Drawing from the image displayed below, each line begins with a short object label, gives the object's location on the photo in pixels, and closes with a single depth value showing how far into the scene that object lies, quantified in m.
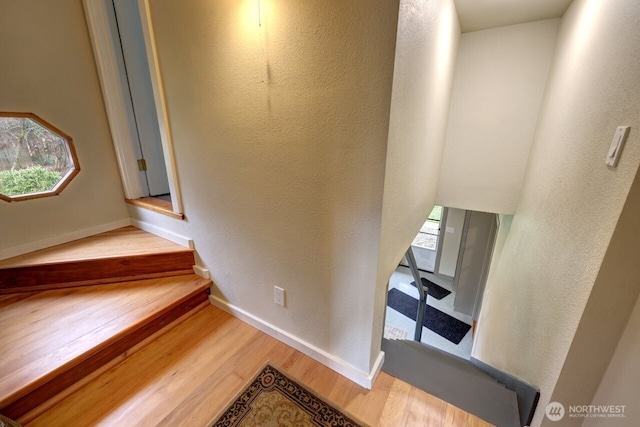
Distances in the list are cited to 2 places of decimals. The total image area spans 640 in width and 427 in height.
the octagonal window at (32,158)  1.76
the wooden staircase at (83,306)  1.25
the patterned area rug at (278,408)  1.20
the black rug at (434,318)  4.14
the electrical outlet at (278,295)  1.51
